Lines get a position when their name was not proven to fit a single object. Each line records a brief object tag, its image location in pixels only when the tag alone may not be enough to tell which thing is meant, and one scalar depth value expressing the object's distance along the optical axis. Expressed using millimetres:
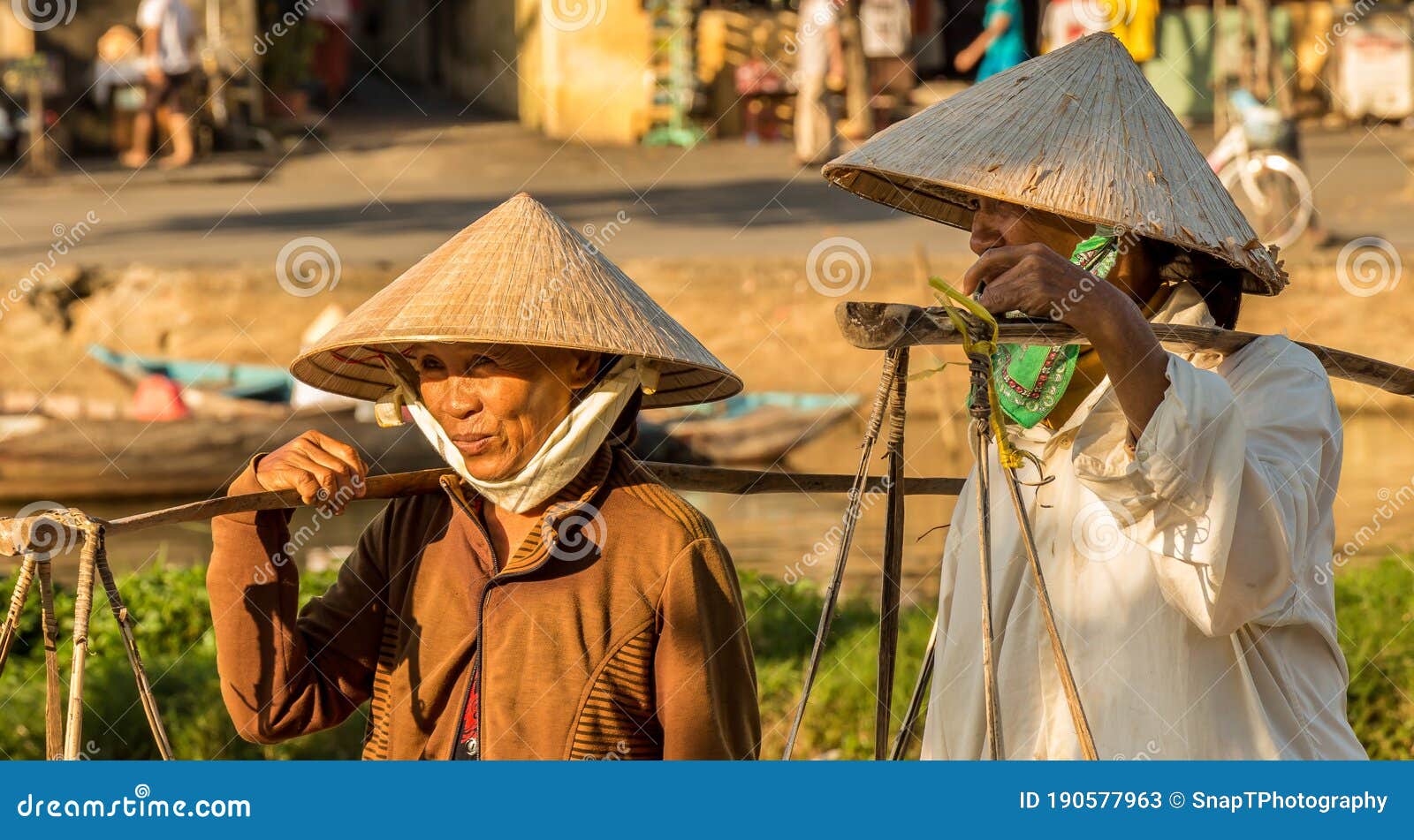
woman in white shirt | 3699
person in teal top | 24516
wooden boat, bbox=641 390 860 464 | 19750
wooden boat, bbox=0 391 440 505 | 17922
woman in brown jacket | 3982
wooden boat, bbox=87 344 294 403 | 19719
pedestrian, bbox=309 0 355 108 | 33187
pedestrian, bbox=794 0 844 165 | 25719
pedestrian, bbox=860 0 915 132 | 28031
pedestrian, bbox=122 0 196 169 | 25250
